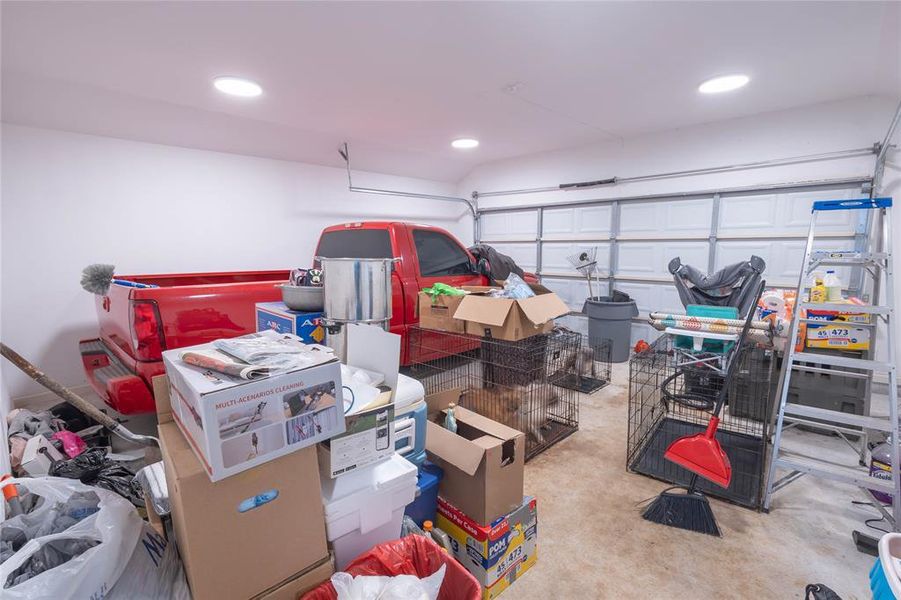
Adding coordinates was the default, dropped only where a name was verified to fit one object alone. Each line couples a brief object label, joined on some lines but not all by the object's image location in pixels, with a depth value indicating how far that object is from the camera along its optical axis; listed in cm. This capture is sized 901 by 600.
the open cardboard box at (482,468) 161
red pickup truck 206
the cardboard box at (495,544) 154
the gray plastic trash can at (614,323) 452
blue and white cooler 157
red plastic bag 113
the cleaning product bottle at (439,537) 154
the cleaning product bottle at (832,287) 254
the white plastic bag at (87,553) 90
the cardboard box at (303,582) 109
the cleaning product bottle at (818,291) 259
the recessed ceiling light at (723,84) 301
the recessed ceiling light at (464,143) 471
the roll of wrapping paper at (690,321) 228
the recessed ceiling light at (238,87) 287
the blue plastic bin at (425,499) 165
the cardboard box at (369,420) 123
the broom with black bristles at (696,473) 188
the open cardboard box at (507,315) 232
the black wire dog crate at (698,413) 231
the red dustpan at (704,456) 185
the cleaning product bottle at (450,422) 204
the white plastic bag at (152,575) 105
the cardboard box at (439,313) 270
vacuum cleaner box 92
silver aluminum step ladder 177
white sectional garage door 382
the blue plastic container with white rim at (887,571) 102
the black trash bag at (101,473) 164
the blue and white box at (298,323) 179
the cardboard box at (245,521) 98
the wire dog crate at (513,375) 248
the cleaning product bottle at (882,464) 190
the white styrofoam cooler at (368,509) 123
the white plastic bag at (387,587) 100
